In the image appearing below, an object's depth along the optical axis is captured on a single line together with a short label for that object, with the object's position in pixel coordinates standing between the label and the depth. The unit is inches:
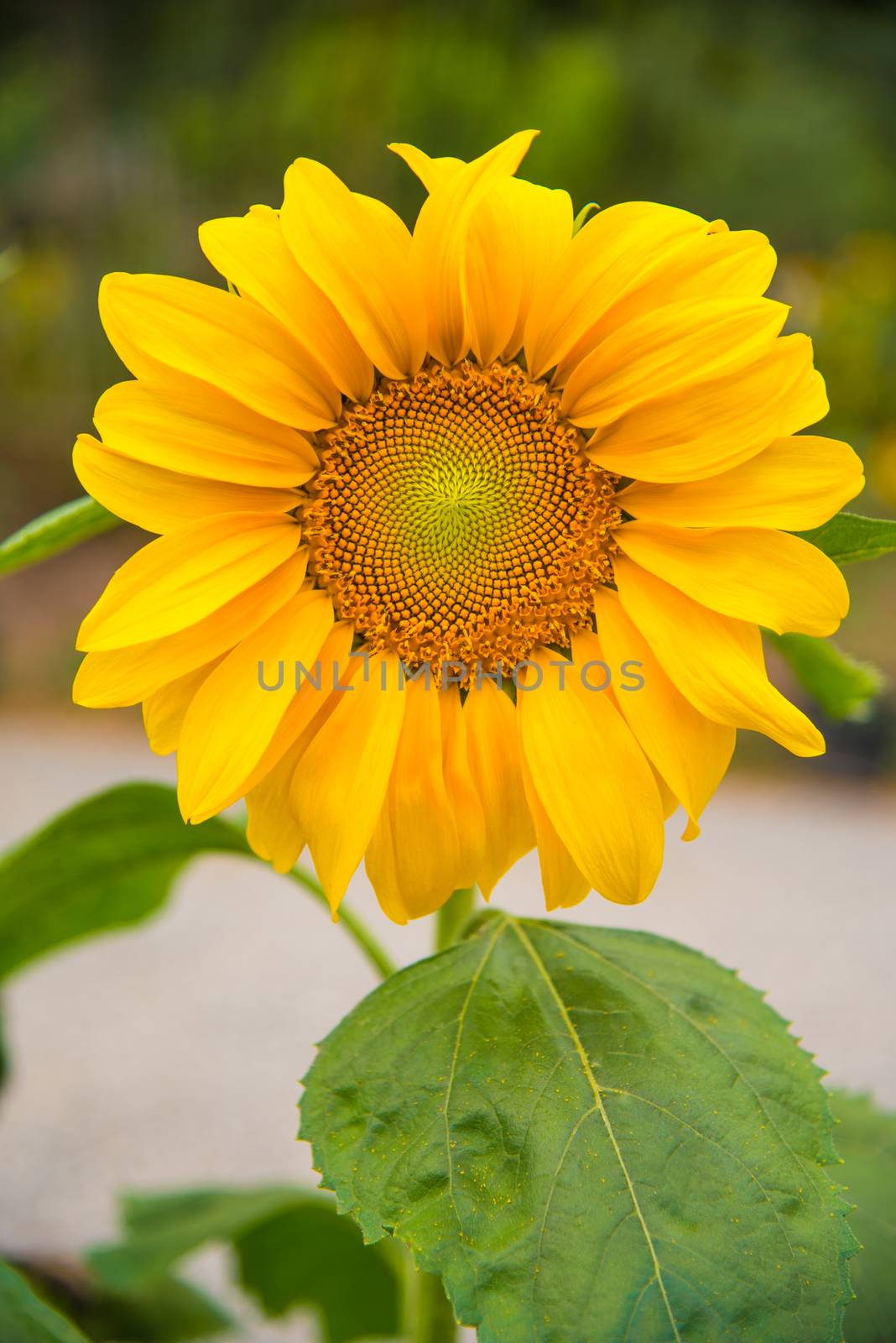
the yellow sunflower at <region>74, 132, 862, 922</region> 13.6
